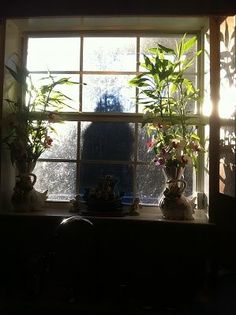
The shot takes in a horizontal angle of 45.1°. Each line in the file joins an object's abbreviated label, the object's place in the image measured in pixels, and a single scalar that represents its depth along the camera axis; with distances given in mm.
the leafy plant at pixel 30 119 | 1631
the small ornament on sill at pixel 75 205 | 1623
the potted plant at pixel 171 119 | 1508
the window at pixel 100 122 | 1758
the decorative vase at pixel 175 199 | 1483
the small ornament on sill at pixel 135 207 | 1600
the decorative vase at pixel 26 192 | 1587
